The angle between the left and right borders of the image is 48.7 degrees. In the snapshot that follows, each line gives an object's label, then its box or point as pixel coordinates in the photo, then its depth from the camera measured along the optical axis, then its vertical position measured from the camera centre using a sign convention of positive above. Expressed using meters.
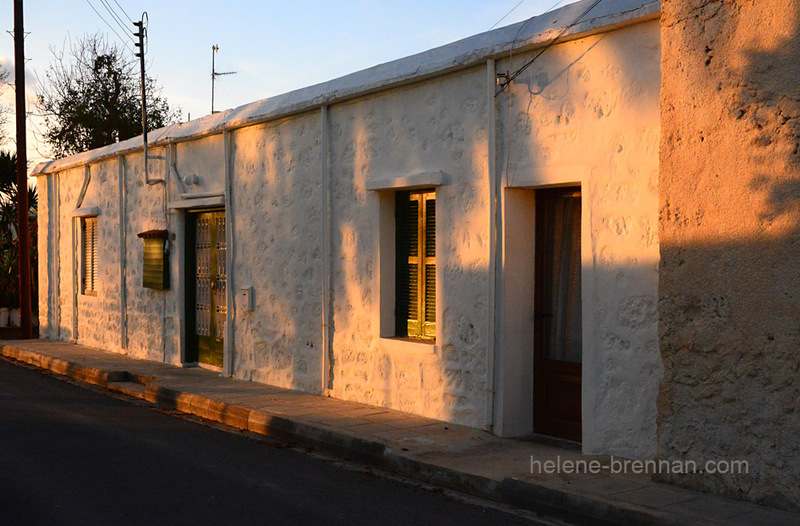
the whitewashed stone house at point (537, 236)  5.38 +0.18
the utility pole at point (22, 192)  17.16 +1.33
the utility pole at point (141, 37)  12.91 +3.26
